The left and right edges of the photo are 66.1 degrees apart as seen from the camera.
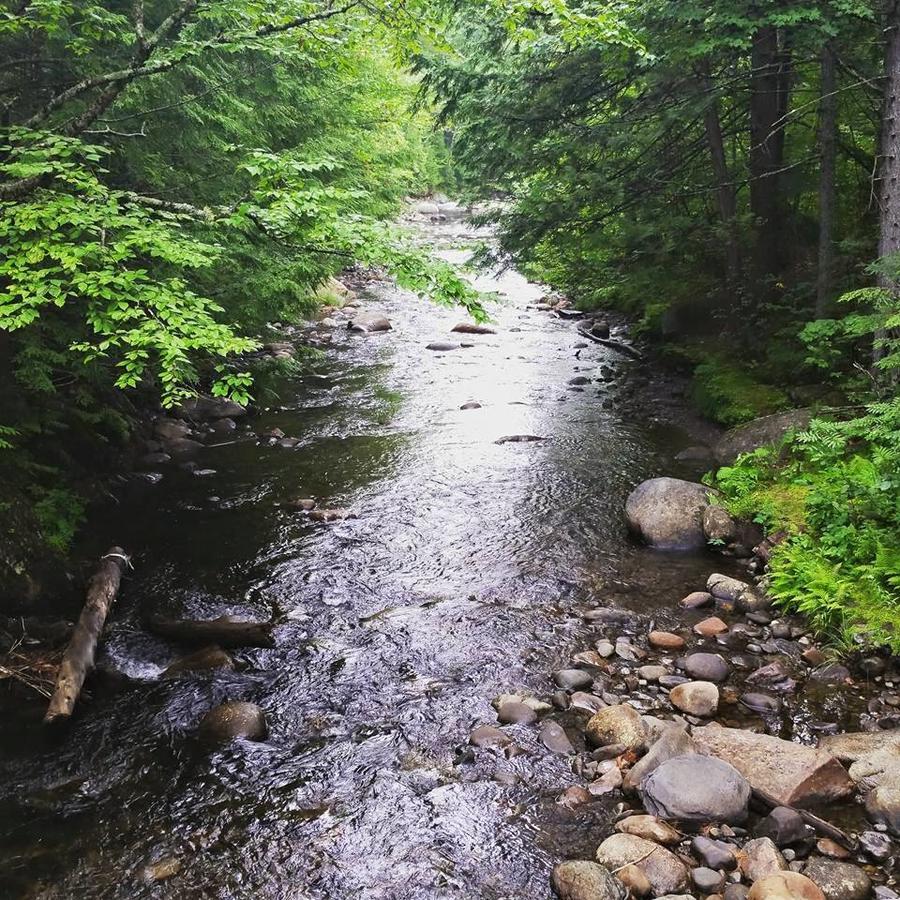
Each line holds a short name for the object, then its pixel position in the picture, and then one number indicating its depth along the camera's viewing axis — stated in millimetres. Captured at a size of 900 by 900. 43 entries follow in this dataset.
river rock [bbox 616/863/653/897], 4148
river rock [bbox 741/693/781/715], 5840
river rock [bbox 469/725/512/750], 5590
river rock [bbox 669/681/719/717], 5836
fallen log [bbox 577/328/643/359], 17234
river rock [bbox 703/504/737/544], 8641
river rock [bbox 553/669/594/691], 6262
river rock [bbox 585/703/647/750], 5438
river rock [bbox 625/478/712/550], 8727
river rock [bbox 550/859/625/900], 4121
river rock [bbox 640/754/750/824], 4605
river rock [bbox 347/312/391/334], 20797
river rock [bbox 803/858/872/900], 4035
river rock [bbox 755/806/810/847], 4449
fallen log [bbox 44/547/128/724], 5957
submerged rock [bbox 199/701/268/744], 5793
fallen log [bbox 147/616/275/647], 7098
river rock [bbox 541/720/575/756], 5508
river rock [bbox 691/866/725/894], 4160
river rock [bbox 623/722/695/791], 5008
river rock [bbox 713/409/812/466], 9750
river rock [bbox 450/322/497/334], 20469
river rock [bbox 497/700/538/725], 5855
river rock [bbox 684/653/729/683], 6289
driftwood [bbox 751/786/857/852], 4430
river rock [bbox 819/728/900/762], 5062
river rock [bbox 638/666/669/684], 6327
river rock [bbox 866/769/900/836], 4512
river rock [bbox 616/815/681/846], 4488
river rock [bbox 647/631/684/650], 6785
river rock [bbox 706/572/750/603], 7551
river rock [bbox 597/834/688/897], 4184
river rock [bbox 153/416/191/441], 12539
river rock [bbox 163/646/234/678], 6680
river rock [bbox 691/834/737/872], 4297
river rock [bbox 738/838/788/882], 4168
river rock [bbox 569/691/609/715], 5969
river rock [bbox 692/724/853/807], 4711
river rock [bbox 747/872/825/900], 3898
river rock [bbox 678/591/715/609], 7488
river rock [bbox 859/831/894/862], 4332
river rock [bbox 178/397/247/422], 13704
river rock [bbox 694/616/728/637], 6961
